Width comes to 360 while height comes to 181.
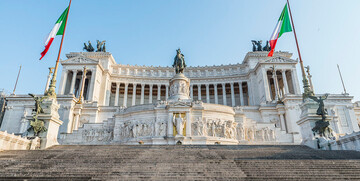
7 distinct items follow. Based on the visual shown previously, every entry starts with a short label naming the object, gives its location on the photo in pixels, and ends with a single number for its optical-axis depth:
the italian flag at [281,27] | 20.17
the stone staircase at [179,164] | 8.37
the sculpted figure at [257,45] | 59.41
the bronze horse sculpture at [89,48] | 59.16
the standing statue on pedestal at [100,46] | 59.22
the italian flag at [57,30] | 19.09
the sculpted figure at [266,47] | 59.12
